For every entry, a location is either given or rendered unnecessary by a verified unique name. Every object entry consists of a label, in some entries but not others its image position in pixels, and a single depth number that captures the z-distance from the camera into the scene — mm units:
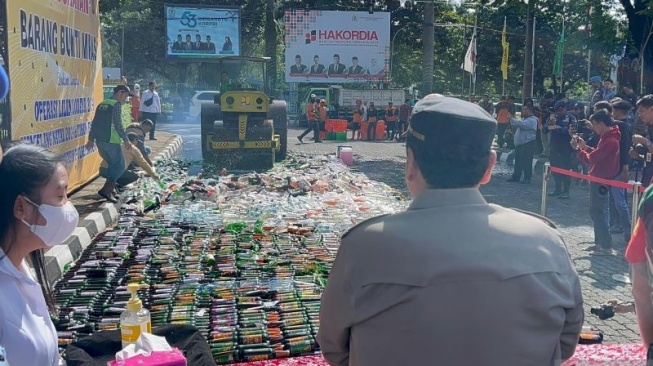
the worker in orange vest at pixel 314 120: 24812
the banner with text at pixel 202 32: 37188
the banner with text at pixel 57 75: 8094
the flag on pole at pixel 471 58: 26206
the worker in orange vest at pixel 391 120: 28312
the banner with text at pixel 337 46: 34062
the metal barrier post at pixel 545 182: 8820
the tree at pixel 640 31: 17578
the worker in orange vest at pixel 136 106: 20688
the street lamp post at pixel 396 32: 40562
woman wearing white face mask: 2238
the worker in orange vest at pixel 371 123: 28188
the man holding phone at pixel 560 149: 12312
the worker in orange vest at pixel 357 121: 28609
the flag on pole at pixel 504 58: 27033
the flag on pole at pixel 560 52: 25188
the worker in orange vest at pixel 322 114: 25453
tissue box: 2949
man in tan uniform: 1848
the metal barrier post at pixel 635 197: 6854
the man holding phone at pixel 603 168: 8172
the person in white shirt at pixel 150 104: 19750
